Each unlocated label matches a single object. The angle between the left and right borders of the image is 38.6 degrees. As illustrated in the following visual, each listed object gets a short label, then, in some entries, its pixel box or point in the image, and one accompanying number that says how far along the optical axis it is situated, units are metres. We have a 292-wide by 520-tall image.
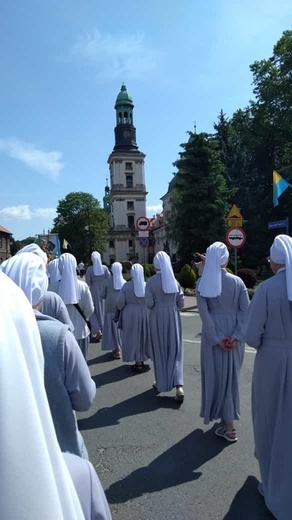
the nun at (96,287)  11.16
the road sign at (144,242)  14.94
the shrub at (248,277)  19.11
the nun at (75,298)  6.00
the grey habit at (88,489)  1.52
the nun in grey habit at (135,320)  7.97
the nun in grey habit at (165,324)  6.36
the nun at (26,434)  0.90
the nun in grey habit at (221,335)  4.77
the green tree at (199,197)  30.30
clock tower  89.44
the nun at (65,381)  2.39
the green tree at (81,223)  71.44
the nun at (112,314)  9.38
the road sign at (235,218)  14.79
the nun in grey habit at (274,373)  3.38
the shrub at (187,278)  22.95
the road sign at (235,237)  14.28
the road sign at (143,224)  14.50
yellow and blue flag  16.02
